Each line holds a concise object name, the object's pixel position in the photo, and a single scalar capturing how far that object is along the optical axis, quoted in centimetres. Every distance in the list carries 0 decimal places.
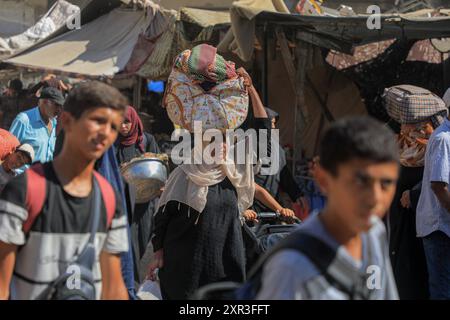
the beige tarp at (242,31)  1767
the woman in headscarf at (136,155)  1356
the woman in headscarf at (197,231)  1023
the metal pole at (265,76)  2022
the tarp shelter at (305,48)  1720
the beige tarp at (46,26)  2789
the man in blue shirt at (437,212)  983
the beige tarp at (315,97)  2351
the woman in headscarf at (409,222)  1077
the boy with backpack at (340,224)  495
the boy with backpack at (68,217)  609
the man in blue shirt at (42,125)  1452
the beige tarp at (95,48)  2340
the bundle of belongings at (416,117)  1081
